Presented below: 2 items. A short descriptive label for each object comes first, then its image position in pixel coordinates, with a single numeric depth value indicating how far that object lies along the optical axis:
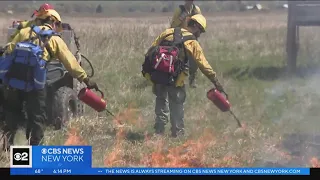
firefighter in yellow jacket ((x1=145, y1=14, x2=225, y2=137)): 13.97
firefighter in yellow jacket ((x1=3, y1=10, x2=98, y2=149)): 11.62
